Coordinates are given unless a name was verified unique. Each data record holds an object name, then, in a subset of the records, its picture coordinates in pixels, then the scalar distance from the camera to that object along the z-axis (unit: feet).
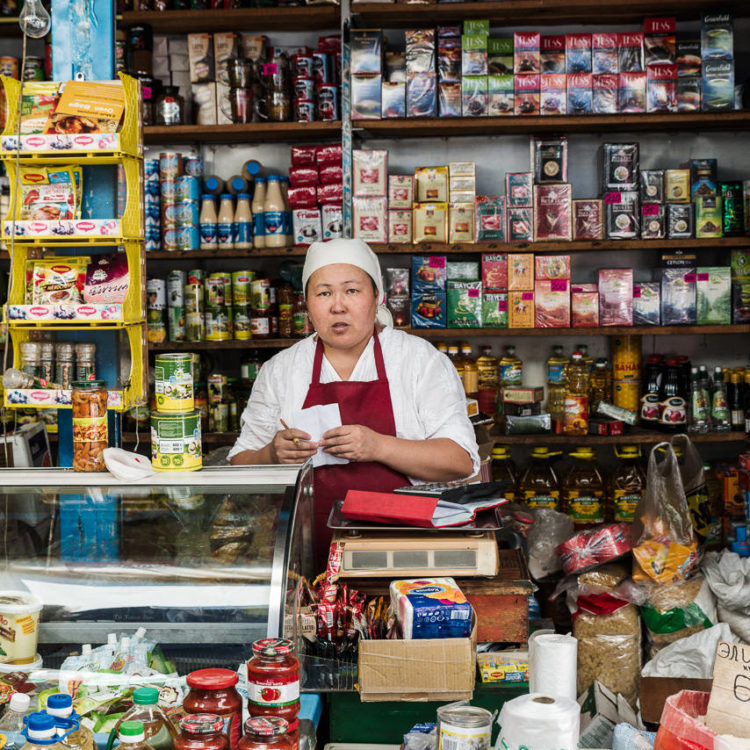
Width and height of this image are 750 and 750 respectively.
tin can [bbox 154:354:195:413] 6.06
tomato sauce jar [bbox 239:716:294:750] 3.68
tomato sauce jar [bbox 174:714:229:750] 3.53
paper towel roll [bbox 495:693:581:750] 3.52
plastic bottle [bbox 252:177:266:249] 13.58
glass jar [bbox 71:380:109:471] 6.28
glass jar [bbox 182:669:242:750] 3.83
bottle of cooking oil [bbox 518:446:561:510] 13.56
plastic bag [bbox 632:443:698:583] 10.14
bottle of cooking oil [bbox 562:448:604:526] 13.38
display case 5.41
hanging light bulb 7.27
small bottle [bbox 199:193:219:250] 13.60
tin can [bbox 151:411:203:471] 6.13
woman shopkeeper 8.19
